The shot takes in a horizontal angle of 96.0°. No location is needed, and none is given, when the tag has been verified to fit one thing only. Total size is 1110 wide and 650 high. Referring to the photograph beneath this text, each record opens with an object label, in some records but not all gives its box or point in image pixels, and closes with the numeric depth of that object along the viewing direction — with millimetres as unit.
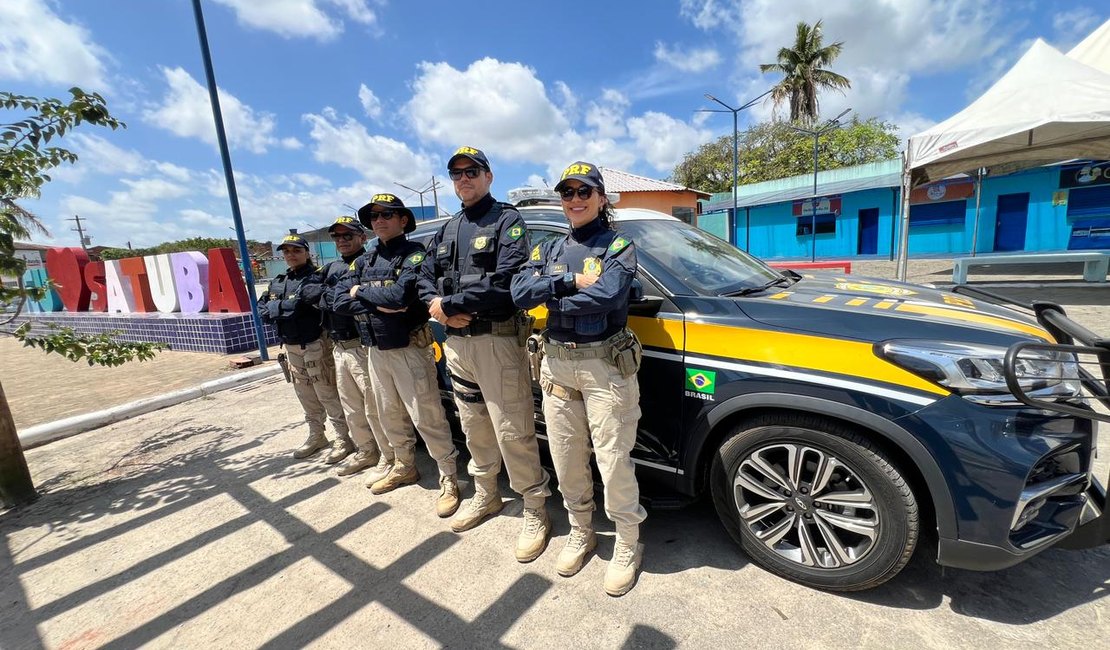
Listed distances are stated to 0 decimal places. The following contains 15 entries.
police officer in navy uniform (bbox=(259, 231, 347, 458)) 3725
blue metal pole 7004
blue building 17297
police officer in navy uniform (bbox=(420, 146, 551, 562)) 2535
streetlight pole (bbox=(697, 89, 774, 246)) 16422
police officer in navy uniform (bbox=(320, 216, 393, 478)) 3477
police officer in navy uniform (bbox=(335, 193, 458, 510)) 2914
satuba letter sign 8836
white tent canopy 6473
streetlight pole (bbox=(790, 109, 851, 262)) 22197
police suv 1796
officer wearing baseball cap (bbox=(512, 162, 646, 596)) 2146
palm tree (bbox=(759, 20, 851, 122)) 31188
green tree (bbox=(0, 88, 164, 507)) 3203
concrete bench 9500
